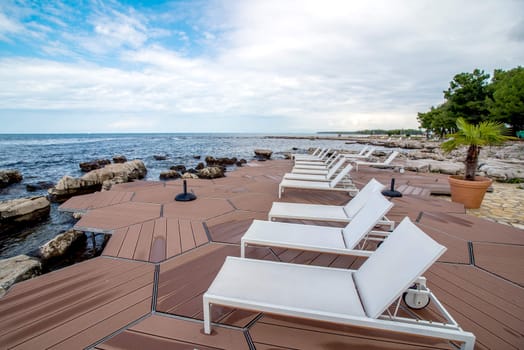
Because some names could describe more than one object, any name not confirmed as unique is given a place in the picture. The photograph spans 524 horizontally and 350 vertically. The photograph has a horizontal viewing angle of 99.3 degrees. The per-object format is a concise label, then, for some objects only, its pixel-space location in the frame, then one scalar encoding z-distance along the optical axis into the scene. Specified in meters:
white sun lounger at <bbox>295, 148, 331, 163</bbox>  9.70
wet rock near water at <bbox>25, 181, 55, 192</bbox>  9.28
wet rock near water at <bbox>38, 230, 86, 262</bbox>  3.32
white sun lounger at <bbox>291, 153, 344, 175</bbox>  6.58
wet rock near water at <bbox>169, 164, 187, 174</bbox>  13.67
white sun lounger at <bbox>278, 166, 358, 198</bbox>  4.81
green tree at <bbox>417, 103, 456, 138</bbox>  27.66
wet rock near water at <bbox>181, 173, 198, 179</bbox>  8.37
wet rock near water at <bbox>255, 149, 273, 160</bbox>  19.74
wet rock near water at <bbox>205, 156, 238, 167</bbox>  16.27
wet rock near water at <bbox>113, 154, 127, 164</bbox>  17.33
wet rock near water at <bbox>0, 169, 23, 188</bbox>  10.10
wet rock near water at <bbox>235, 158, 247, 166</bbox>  15.80
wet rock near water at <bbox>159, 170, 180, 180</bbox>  10.75
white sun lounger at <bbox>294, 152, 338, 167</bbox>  8.59
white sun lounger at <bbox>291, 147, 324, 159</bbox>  12.50
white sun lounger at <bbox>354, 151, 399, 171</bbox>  8.26
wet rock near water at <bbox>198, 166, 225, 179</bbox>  8.80
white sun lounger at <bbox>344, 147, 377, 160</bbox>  9.98
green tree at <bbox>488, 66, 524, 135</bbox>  21.02
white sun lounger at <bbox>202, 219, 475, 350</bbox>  1.34
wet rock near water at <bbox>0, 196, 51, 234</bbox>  5.03
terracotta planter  4.49
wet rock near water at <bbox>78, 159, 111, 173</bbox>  14.30
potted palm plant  4.35
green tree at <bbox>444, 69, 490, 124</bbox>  25.14
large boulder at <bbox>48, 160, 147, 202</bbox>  7.61
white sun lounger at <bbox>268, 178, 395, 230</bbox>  3.13
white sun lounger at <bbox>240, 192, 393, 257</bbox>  2.28
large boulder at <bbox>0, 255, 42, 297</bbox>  2.33
